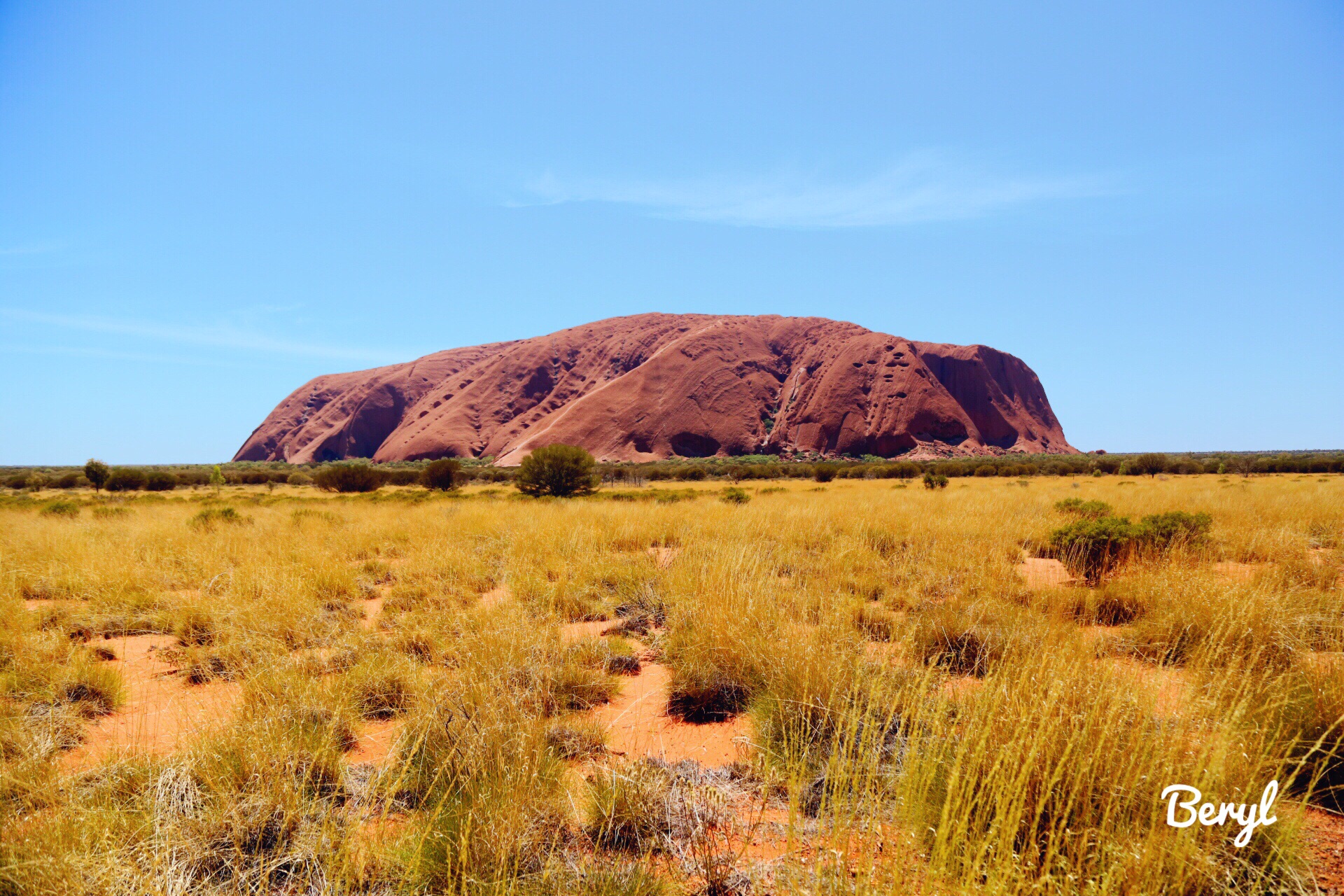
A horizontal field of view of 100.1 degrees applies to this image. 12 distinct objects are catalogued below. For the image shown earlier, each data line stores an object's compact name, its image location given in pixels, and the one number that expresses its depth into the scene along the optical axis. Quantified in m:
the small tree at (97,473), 28.00
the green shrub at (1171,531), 7.45
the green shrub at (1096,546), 7.23
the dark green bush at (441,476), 29.27
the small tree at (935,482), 25.61
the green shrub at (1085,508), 10.14
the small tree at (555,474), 22.81
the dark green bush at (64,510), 14.43
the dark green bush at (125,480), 30.39
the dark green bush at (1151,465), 35.88
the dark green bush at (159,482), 31.81
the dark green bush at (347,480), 30.00
